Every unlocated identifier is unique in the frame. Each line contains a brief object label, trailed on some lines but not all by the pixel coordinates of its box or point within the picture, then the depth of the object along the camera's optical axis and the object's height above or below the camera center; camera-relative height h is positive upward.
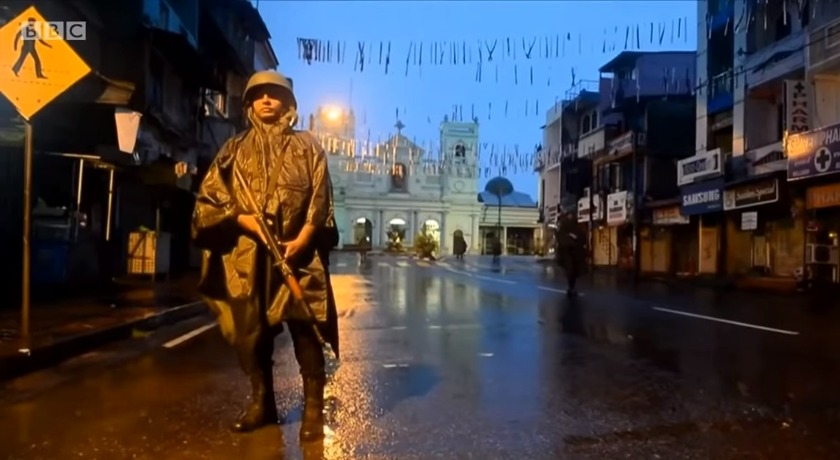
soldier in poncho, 4.47 +0.06
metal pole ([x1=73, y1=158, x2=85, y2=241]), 13.29 +0.89
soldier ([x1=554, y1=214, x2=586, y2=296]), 16.81 +0.06
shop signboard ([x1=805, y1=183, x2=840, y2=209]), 19.41 +1.58
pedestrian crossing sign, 7.61 +1.76
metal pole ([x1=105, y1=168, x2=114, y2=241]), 14.64 +0.74
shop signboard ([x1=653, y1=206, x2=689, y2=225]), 30.04 +1.55
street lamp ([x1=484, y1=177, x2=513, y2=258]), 76.44 +6.38
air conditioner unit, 20.66 +0.13
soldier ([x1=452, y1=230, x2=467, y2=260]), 53.06 +0.34
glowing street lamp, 45.91 +7.94
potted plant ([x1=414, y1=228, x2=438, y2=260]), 50.75 +0.23
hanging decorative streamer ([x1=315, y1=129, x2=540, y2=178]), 45.07 +7.19
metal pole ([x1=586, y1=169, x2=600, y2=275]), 41.69 +2.52
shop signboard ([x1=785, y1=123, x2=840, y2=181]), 18.47 +2.59
